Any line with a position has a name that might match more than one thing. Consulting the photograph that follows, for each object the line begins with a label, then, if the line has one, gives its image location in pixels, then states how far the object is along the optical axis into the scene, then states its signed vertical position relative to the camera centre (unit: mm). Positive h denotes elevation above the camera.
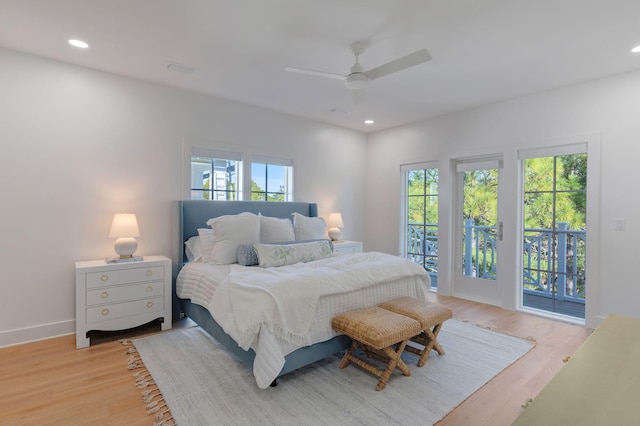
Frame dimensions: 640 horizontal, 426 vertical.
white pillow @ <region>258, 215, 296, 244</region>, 3730 -254
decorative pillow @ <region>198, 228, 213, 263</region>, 3436 -379
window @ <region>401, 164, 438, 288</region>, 5070 -84
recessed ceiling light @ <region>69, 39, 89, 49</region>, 2748 +1408
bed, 2162 -722
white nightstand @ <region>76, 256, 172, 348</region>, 2918 -835
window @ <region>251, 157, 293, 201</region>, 4500 +429
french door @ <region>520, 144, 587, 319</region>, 3718 -213
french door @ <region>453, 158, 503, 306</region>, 4352 -271
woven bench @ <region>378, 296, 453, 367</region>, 2512 -824
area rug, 1979 -1255
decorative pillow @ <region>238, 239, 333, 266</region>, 3207 -462
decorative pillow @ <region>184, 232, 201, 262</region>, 3529 -458
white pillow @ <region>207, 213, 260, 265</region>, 3299 -276
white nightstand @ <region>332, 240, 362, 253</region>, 4720 -540
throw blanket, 2131 -639
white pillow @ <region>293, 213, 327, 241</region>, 4191 -241
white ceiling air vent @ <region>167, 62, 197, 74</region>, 3191 +1411
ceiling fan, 2335 +1097
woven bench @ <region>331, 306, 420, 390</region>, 2182 -848
